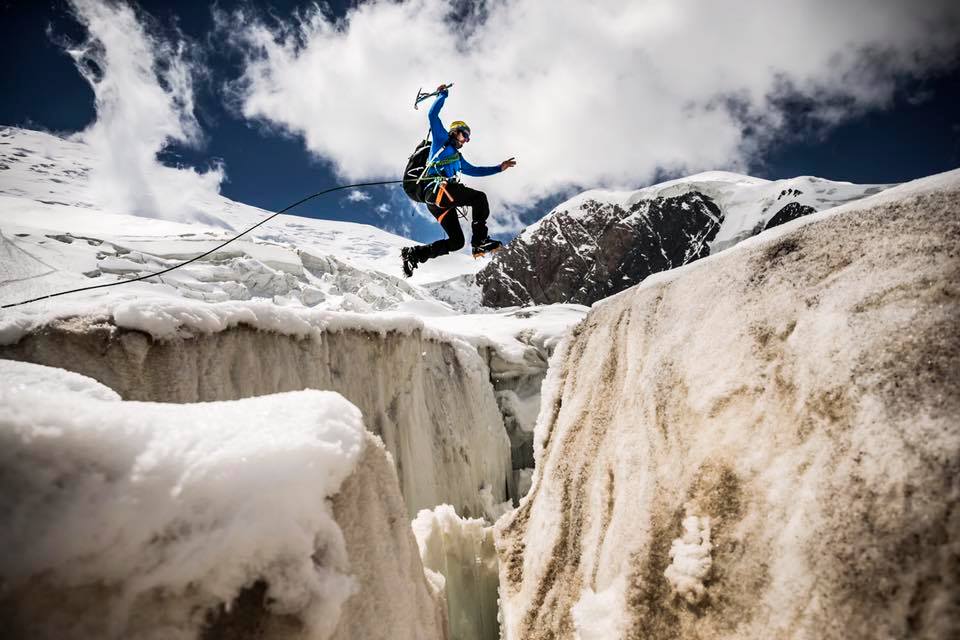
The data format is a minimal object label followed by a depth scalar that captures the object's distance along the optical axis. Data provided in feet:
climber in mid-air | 17.53
